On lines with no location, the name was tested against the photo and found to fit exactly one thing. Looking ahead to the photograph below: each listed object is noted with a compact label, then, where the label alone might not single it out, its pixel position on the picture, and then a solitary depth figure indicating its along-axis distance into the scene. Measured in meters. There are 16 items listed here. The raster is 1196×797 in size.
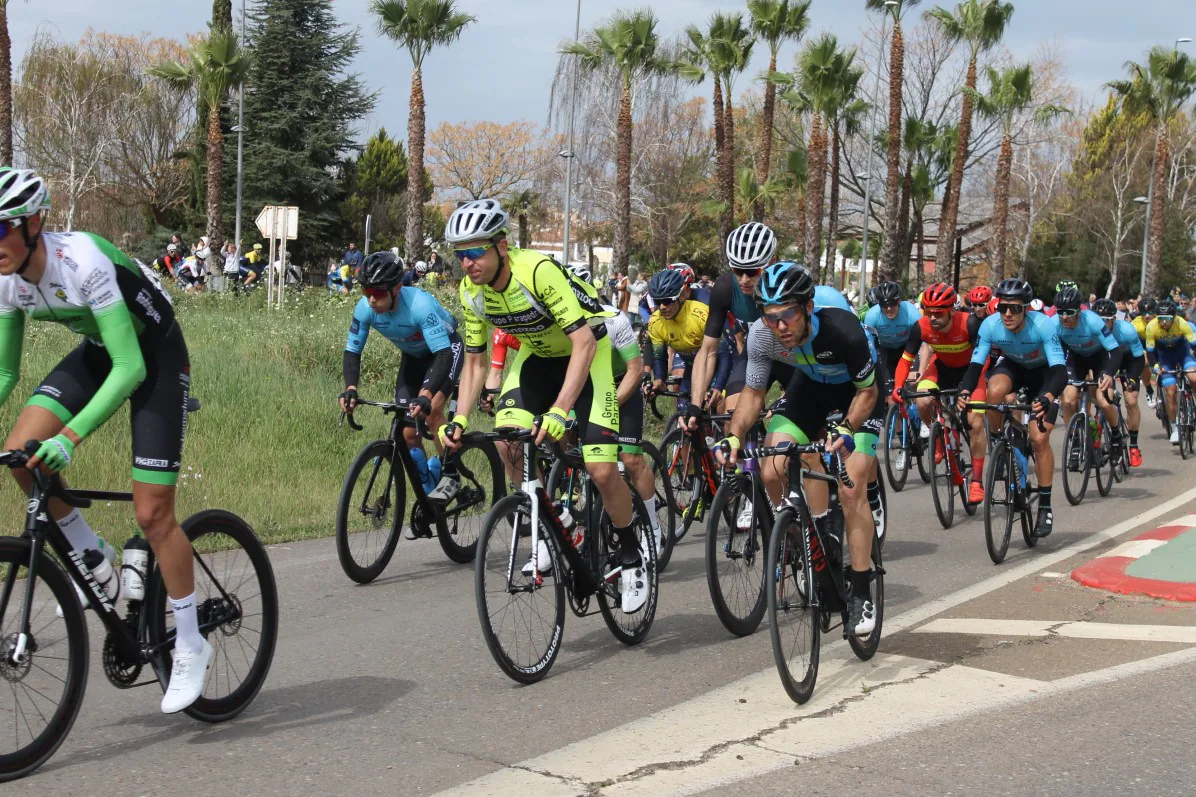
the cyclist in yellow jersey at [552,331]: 6.02
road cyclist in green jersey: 4.52
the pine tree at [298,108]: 50.31
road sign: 20.59
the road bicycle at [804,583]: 5.44
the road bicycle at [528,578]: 5.58
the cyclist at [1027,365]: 9.85
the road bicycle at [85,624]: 4.42
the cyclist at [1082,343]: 12.24
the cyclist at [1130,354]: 14.29
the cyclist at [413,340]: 8.24
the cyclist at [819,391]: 5.95
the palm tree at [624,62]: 37.38
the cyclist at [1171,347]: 16.69
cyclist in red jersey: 10.80
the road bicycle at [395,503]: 7.91
